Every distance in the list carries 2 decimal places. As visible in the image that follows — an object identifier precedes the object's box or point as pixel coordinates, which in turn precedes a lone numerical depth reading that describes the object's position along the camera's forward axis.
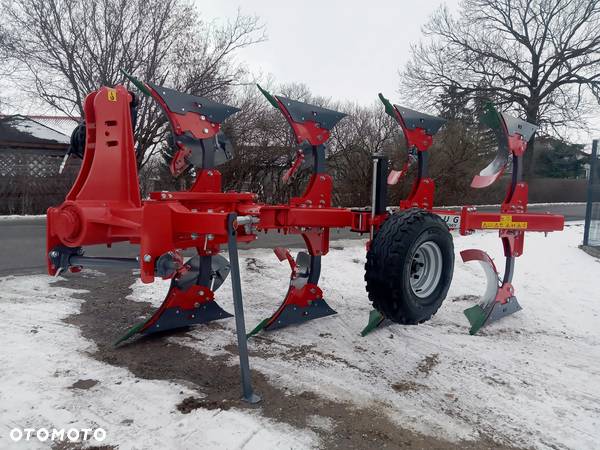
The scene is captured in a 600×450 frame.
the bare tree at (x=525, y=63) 25.12
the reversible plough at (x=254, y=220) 3.03
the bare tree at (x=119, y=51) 16.05
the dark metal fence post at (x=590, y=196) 9.99
